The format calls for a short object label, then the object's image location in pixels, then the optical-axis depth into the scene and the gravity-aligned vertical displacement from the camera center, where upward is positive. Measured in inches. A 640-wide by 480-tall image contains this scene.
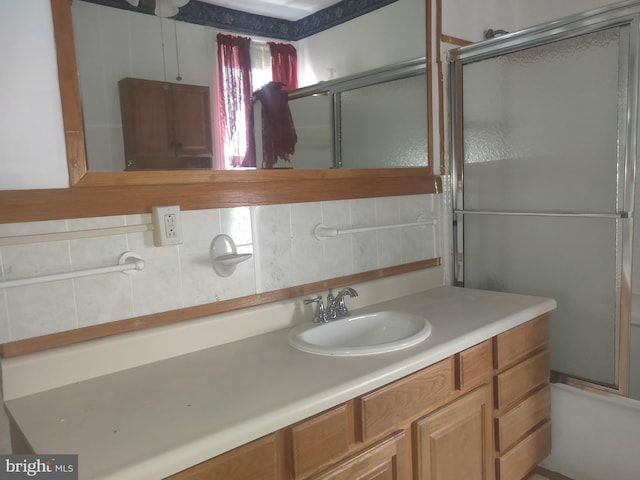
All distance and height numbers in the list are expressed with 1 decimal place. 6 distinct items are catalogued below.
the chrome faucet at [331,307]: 62.6 -14.8
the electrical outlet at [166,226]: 51.7 -3.0
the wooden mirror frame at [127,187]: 45.8 +0.9
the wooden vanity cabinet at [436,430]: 41.4 -24.5
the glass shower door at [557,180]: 66.7 -0.1
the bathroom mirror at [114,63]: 47.7 +13.6
